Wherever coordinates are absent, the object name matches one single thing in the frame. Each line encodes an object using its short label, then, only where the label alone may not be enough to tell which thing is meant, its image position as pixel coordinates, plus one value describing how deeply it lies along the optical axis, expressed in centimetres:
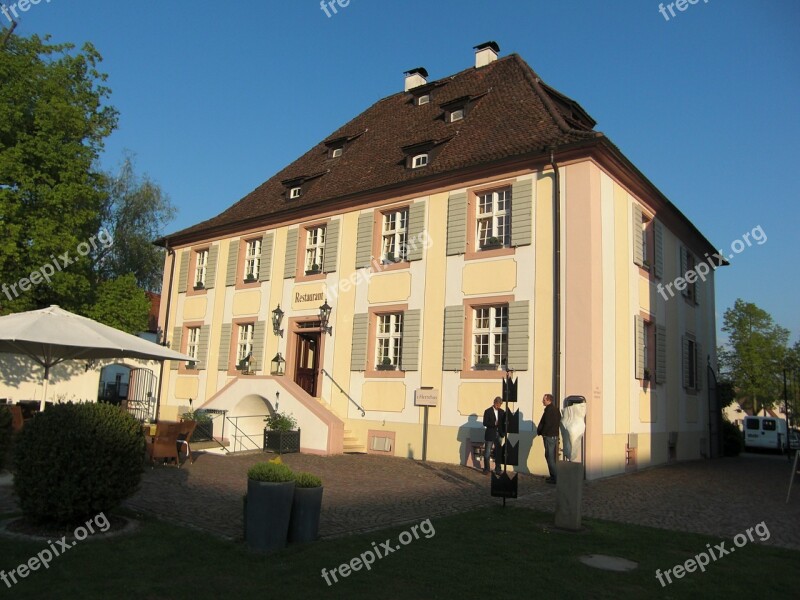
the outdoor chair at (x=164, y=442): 1265
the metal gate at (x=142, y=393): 2517
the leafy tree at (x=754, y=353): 4550
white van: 3431
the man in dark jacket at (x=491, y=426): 1433
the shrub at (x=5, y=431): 1123
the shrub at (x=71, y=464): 717
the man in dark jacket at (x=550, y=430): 1302
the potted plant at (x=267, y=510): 705
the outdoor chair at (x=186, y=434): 1342
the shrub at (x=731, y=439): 2409
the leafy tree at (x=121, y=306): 2367
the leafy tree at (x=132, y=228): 3375
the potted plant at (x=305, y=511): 734
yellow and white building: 1529
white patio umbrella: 1165
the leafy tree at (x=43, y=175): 2038
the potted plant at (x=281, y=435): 1689
